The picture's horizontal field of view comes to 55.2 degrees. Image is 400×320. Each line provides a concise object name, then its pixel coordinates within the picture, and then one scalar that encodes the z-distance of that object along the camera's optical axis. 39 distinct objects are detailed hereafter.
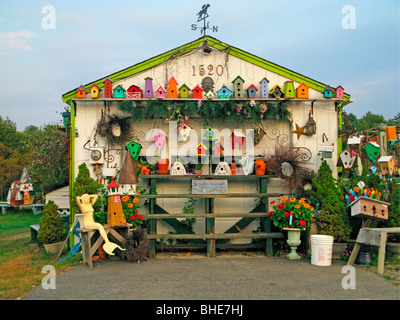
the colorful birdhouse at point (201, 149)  9.08
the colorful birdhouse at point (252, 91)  9.23
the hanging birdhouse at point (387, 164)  8.46
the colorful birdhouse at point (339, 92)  9.43
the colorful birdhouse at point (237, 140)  9.36
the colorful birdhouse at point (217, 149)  9.13
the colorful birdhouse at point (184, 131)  9.23
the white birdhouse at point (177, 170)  8.85
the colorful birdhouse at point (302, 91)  9.35
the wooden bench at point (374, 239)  6.93
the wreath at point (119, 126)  9.20
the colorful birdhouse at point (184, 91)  9.25
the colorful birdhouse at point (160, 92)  9.15
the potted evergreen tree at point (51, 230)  9.27
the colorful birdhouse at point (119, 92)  9.14
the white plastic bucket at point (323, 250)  7.55
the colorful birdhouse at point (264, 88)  9.29
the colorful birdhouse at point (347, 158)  8.96
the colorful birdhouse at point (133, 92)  9.16
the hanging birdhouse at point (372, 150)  8.68
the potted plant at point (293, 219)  8.09
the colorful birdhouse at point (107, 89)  9.18
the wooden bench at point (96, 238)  7.50
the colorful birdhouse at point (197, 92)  9.22
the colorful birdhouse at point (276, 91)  9.34
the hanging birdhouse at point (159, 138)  9.24
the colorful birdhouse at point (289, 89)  9.31
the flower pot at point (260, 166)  8.95
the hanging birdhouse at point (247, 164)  8.95
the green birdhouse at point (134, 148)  9.13
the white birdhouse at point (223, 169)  8.93
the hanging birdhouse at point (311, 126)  9.34
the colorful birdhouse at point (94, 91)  9.12
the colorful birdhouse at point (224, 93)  9.25
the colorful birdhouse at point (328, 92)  9.36
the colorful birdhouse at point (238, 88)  9.34
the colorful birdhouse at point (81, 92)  9.16
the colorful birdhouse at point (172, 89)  9.26
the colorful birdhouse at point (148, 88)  9.23
